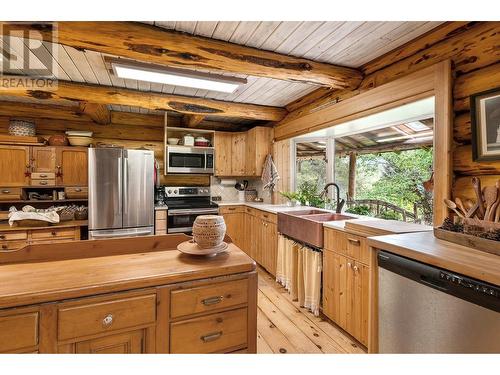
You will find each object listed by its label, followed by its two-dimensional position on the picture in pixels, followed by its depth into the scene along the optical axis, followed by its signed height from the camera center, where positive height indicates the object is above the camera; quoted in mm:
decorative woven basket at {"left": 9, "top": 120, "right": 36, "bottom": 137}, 3433 +806
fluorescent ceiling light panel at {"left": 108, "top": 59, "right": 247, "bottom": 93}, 2223 +1064
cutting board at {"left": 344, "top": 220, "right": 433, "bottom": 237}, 1762 -288
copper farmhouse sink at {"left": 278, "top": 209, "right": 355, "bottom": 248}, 2436 -387
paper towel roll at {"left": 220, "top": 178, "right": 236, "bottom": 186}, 4801 +121
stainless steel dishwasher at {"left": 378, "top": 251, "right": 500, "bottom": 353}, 1013 -568
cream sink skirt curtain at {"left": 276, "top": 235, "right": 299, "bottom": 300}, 2816 -900
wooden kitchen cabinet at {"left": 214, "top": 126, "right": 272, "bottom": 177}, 4250 +624
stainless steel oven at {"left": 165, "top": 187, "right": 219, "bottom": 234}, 3756 -293
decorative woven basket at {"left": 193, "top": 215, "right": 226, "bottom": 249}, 1255 -221
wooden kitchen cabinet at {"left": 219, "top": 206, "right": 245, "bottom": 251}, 4141 -572
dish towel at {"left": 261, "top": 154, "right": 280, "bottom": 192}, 3979 +202
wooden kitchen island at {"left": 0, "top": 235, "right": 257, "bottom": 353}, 885 -443
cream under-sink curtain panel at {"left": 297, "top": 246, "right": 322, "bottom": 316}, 2465 -917
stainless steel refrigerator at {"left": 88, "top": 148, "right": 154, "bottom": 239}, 3264 -67
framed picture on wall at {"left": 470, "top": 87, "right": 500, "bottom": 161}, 1481 +380
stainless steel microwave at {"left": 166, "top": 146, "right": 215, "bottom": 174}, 4127 +465
